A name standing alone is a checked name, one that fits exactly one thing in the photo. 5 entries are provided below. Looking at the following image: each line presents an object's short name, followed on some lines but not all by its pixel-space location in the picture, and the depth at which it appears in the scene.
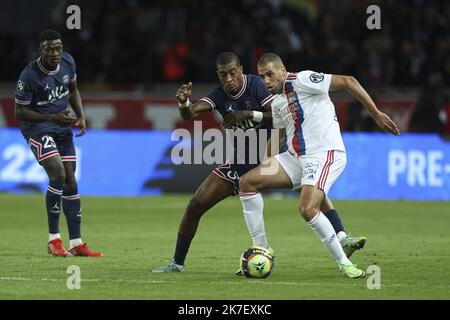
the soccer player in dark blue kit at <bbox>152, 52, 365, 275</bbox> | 10.71
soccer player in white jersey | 10.20
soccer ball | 10.30
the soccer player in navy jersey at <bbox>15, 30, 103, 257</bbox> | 12.42
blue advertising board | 20.75
